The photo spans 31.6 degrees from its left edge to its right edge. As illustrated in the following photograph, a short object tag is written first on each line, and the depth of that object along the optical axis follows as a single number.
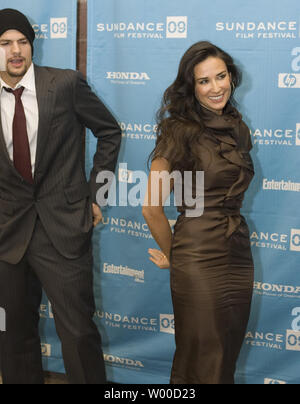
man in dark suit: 2.10
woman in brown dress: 1.93
